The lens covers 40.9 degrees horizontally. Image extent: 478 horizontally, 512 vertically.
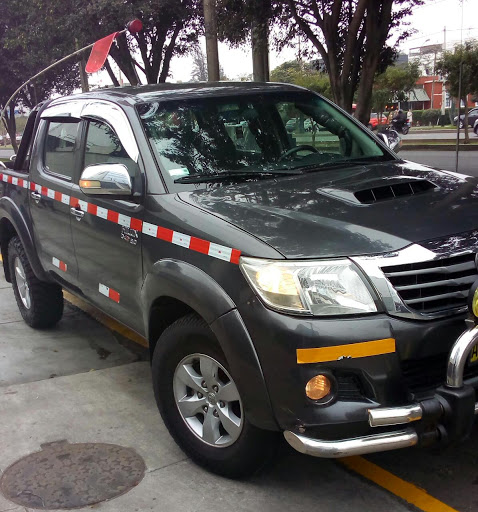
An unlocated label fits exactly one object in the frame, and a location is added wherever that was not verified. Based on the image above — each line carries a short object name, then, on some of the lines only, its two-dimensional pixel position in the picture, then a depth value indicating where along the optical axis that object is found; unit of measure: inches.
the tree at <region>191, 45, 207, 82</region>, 700.7
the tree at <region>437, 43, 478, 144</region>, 914.7
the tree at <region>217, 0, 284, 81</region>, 421.1
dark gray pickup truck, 99.3
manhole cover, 121.2
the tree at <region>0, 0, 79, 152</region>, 560.4
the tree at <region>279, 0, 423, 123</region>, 359.3
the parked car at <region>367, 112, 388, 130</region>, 1572.3
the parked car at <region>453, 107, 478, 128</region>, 1300.4
